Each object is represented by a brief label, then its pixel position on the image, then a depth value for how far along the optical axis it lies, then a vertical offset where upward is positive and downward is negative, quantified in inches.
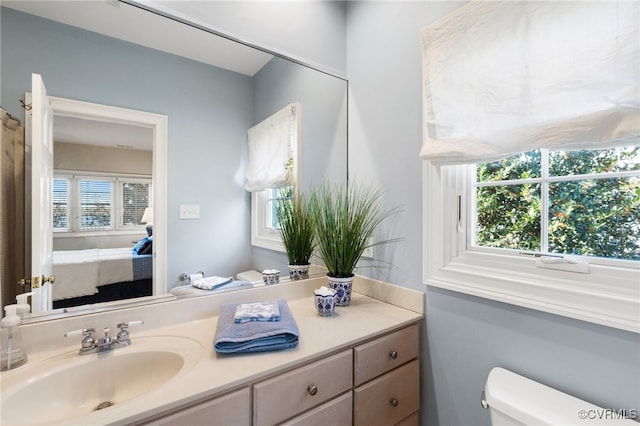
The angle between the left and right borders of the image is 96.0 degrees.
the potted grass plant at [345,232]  53.1 -3.4
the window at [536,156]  30.8 +7.5
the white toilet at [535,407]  29.8 -21.2
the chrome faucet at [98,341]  35.5 -16.0
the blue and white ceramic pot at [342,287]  52.6 -13.5
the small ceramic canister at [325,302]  47.1 -14.6
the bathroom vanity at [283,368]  27.9 -17.4
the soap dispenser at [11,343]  31.3 -14.3
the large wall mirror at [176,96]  37.2 +18.3
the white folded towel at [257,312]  39.4 -14.1
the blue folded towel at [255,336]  34.4 -15.0
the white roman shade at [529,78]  29.8 +16.8
